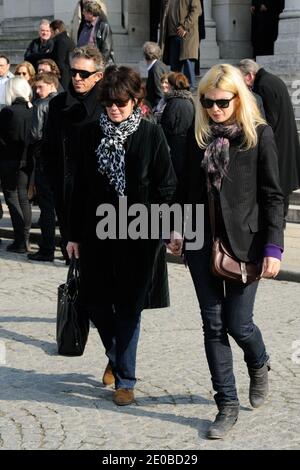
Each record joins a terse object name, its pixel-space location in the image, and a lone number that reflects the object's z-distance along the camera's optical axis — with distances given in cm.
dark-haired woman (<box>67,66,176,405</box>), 571
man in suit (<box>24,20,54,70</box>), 1504
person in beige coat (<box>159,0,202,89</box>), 1530
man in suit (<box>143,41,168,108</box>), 1347
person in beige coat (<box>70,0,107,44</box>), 1548
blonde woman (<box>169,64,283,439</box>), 521
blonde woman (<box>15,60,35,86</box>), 1270
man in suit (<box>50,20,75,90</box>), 1492
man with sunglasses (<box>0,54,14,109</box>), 1281
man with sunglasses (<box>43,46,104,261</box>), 684
